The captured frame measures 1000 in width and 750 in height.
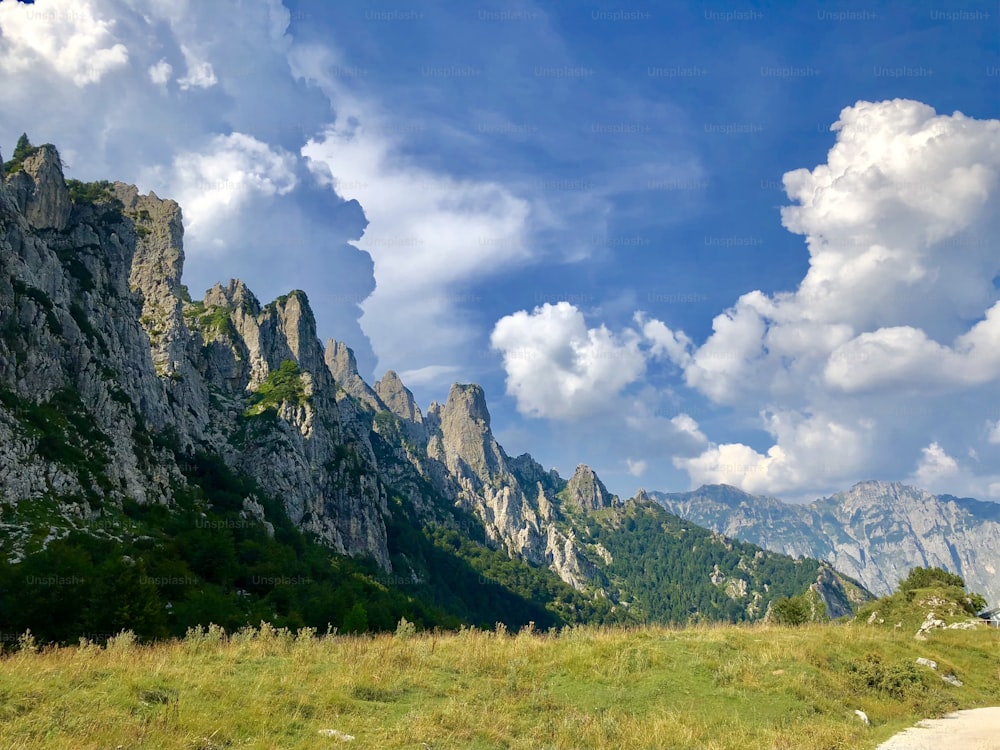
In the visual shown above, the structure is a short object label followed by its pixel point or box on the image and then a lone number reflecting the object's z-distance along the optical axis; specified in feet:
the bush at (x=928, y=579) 224.33
